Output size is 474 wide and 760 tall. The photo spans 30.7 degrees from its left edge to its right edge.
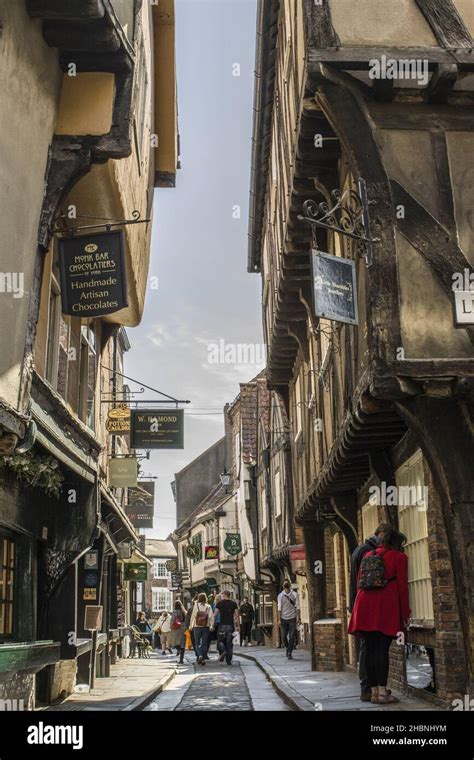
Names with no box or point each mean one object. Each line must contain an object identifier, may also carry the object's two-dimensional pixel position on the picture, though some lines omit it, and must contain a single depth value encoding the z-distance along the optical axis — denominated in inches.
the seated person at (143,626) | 1229.7
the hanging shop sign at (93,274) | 356.5
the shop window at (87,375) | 510.6
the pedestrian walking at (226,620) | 724.7
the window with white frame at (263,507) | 1187.2
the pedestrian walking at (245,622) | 1131.3
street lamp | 1665.8
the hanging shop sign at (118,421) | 654.5
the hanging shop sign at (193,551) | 1732.3
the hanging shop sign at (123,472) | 692.1
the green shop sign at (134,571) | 1005.8
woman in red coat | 329.1
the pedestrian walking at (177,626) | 964.0
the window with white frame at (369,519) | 458.8
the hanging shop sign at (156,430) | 647.1
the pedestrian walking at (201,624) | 732.7
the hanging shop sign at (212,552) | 1585.9
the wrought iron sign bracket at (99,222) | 359.8
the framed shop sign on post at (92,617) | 489.7
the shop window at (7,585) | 345.1
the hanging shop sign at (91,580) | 521.7
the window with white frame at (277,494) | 1037.8
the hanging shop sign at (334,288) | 323.0
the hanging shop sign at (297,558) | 828.6
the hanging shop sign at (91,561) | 535.8
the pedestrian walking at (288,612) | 690.9
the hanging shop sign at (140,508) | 1106.7
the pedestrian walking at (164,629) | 1036.5
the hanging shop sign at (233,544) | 1405.0
